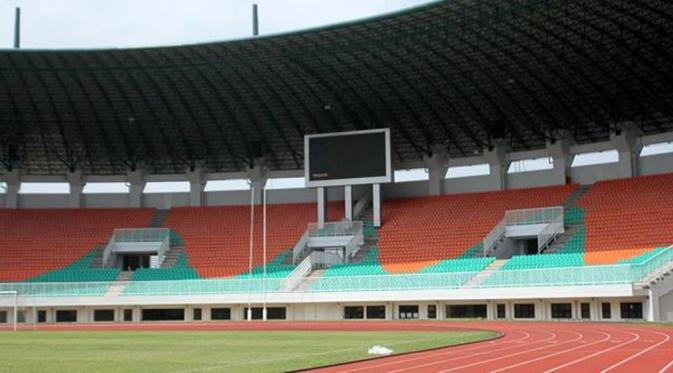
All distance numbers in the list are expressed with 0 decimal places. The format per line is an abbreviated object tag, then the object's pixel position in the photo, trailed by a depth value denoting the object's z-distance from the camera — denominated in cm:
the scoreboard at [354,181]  4359
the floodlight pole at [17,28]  5510
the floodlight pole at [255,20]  5583
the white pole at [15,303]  4472
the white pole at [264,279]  5017
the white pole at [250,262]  5039
